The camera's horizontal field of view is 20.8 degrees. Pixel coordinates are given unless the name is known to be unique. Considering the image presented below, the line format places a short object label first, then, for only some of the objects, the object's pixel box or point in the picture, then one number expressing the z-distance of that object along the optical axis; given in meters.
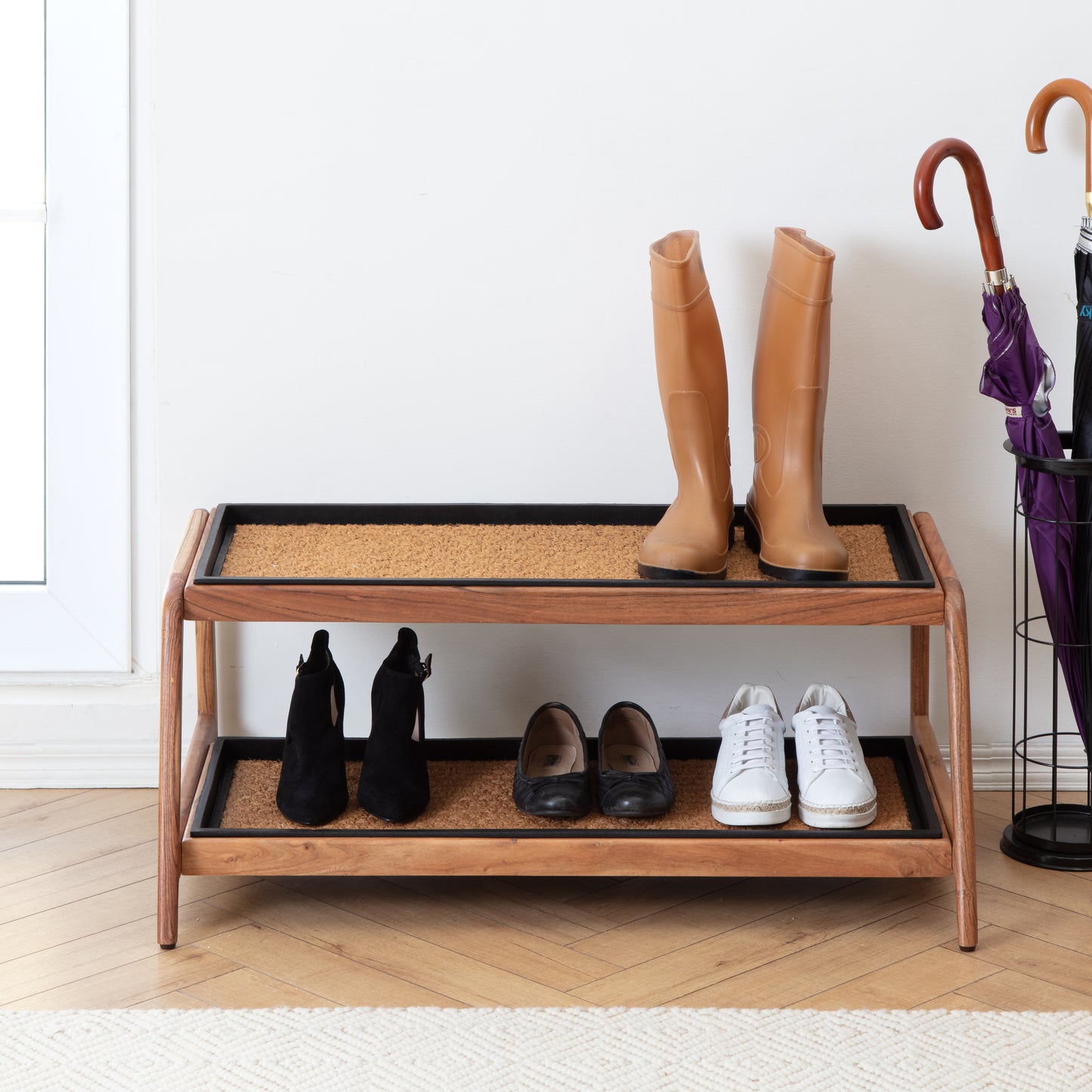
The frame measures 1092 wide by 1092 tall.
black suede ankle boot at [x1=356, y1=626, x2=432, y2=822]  3.51
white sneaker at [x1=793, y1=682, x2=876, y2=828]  3.48
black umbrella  3.51
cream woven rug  3.22
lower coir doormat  3.49
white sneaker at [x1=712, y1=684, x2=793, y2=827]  3.48
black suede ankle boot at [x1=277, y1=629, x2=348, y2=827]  3.51
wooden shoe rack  3.42
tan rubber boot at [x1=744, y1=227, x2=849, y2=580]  3.46
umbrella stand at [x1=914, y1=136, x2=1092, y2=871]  3.51
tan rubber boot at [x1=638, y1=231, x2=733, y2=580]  3.45
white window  3.74
